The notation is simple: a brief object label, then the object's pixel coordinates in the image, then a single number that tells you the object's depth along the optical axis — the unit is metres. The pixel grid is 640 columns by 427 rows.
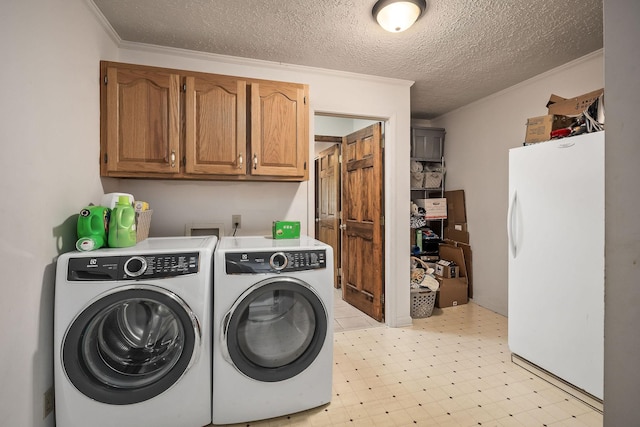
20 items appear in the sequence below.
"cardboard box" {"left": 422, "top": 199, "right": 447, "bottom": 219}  3.87
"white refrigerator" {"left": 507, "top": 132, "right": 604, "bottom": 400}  1.70
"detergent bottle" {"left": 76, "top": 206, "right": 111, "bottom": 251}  1.56
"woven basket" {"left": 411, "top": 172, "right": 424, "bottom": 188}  3.96
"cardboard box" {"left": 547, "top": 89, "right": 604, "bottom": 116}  2.04
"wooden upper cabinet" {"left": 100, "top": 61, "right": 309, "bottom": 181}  2.03
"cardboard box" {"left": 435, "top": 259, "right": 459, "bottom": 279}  3.59
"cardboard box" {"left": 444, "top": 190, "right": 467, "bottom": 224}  3.83
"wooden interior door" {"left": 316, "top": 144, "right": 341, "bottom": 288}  4.12
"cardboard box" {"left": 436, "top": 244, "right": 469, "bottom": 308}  3.48
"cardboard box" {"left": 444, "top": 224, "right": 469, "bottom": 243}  3.80
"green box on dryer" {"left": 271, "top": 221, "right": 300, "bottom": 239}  2.13
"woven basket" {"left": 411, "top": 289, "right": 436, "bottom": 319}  3.19
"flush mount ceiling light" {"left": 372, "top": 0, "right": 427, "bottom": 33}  1.78
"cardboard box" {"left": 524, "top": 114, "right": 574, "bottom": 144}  2.14
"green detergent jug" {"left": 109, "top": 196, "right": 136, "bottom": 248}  1.63
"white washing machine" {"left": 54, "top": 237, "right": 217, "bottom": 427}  1.40
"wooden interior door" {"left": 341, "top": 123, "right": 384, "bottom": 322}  3.08
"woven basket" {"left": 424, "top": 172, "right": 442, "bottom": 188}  4.01
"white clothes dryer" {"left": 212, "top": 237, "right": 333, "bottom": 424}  1.59
